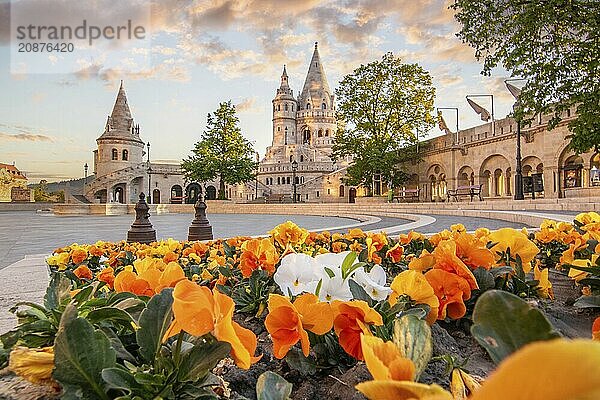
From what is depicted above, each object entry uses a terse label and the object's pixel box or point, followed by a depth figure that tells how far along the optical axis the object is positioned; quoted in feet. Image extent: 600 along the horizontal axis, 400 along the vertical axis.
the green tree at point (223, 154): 140.77
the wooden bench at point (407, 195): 107.04
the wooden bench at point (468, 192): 85.46
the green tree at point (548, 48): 36.22
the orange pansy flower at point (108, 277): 5.25
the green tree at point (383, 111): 113.09
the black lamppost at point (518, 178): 70.59
